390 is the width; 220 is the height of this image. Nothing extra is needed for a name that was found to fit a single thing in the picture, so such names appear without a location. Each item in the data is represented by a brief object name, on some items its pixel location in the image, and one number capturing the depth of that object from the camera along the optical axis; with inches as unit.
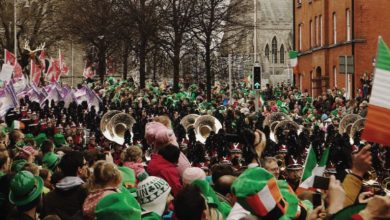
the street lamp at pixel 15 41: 2508.6
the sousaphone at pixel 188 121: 951.0
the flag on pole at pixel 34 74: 1498.0
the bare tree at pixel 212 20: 1715.1
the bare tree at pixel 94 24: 2085.4
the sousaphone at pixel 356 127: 870.4
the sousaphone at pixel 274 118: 956.2
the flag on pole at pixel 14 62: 1426.8
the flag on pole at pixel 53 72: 1705.0
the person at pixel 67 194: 343.3
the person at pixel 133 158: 421.4
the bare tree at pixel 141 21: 1787.6
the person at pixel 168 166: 373.4
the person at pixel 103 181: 308.5
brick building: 1923.0
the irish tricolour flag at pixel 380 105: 295.0
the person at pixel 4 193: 342.6
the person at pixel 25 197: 313.4
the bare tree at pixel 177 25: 1727.4
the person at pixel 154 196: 297.3
